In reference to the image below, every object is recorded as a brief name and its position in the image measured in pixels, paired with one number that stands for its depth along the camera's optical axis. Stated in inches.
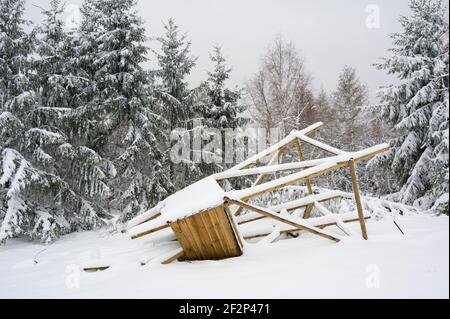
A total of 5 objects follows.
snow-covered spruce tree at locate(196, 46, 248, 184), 514.3
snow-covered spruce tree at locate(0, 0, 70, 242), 362.6
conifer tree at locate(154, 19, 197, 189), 513.0
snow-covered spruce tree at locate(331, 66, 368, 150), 807.7
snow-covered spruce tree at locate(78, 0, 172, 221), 446.3
